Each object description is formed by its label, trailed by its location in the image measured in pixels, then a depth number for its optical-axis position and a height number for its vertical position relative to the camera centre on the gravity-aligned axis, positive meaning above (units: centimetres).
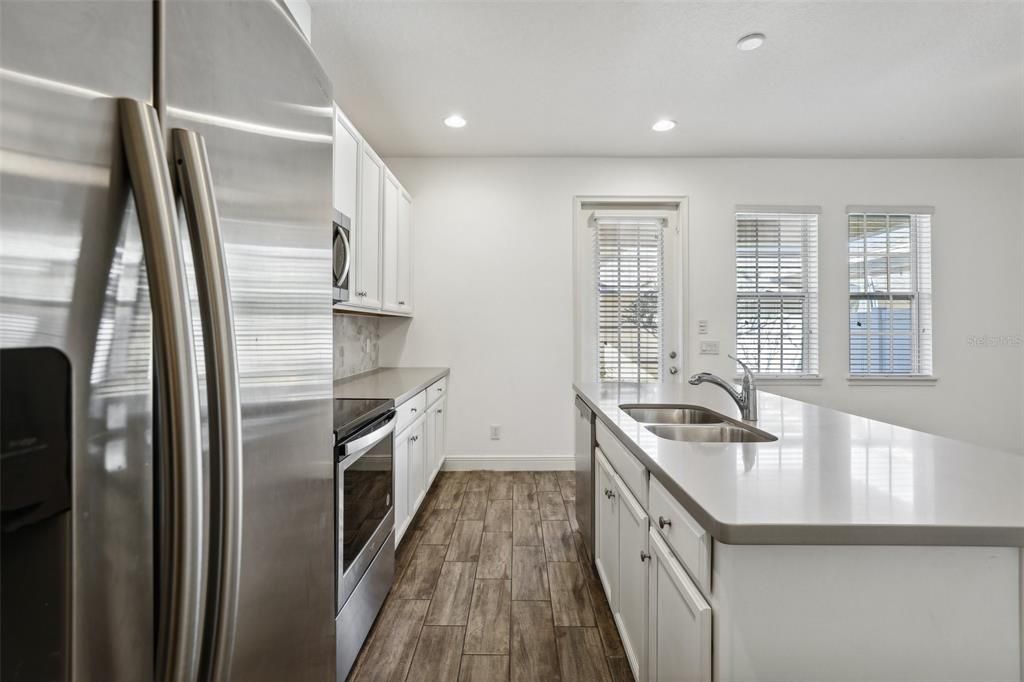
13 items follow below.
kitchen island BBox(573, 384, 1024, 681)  81 -41
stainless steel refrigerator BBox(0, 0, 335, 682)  36 +0
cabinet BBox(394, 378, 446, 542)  238 -68
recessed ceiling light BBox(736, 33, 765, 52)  250 +157
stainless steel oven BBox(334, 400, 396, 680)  149 -63
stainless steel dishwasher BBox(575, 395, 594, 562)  228 -64
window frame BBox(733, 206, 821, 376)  422 +40
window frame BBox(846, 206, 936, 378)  424 +39
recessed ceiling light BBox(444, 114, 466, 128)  345 +159
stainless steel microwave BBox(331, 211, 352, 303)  211 +37
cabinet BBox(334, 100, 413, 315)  247 +74
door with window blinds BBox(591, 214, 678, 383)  426 +39
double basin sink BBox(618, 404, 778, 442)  173 -33
